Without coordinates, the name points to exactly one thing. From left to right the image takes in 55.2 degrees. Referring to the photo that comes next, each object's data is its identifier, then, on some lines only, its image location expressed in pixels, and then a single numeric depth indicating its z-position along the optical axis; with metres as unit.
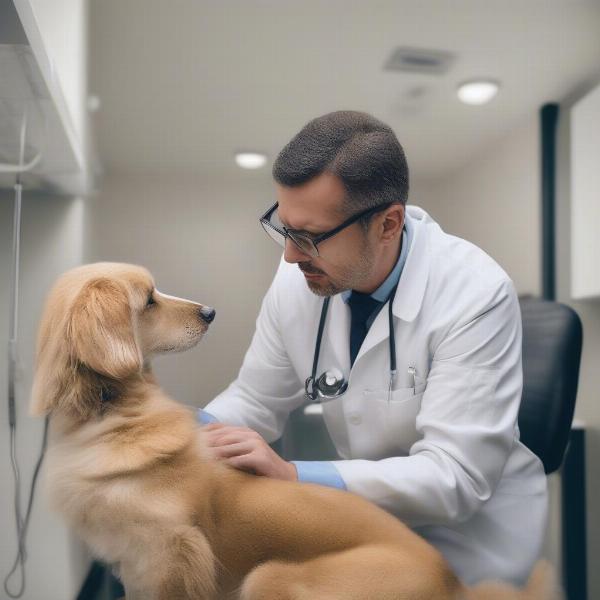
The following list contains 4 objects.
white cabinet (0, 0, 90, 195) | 0.68
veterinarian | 0.81
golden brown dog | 0.70
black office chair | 0.99
